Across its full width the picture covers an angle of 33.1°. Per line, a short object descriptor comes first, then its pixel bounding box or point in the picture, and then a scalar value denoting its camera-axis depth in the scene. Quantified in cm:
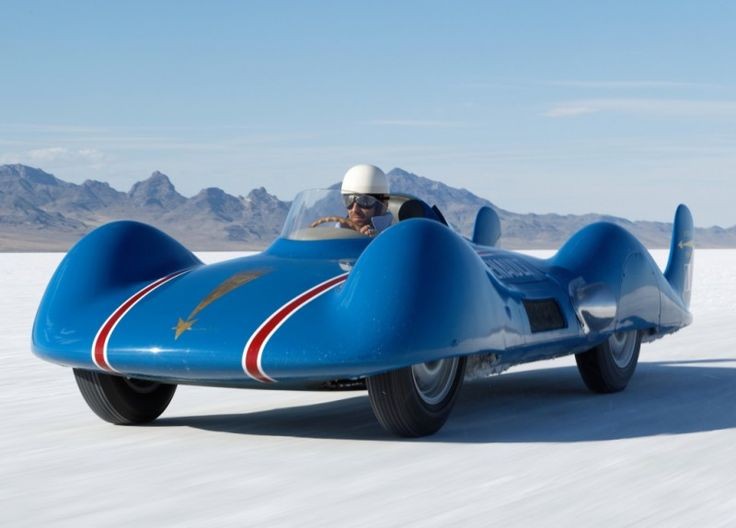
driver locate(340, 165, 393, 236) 831
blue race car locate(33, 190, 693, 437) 645
